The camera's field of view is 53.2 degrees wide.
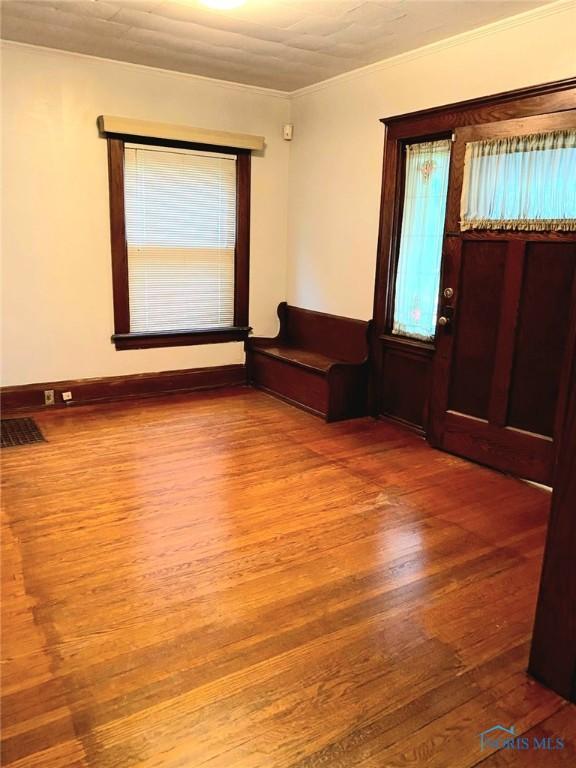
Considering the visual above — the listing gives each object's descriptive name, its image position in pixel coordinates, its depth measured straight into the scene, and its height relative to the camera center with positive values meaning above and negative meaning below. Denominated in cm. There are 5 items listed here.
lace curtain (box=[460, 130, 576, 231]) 307 +41
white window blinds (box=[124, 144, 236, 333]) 469 +8
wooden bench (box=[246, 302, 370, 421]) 450 -90
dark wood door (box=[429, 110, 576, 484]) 321 -47
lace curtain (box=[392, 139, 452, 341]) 392 +12
